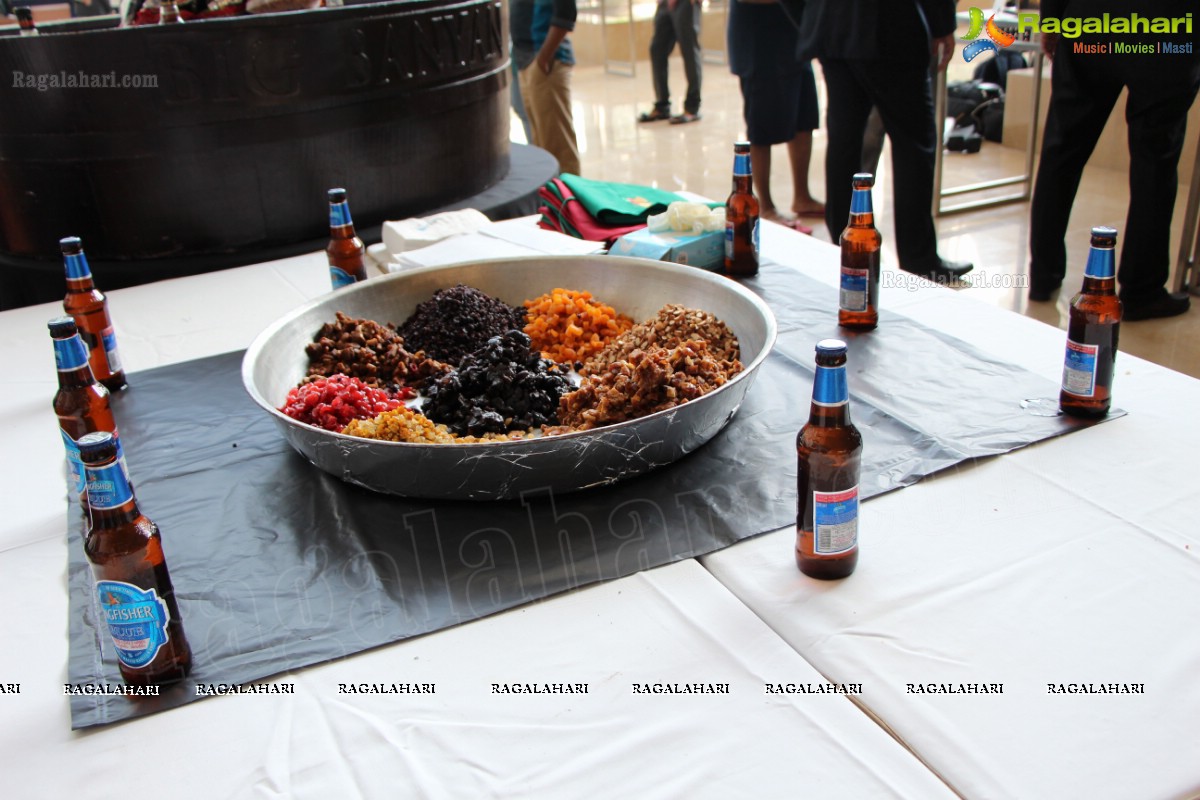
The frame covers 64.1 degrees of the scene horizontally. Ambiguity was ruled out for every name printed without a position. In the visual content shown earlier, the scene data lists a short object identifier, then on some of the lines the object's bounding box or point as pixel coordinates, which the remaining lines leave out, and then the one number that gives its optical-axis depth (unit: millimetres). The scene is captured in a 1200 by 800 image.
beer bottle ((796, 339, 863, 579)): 881
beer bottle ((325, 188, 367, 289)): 1578
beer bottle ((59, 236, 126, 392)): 1350
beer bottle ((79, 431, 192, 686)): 785
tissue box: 1748
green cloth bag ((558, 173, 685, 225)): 1964
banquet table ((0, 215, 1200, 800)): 746
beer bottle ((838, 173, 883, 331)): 1457
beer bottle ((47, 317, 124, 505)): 1057
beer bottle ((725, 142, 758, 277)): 1702
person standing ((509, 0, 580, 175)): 4090
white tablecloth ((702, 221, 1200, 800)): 740
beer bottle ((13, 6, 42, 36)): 2713
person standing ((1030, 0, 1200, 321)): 2535
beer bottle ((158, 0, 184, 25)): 2477
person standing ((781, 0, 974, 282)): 2842
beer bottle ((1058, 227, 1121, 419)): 1138
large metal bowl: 1019
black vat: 2332
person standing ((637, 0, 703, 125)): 6184
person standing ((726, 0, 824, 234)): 3740
